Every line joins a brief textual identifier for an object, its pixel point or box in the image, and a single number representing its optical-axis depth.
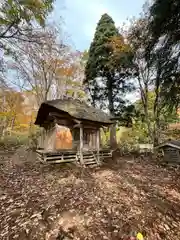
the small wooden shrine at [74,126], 11.41
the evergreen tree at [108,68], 16.92
